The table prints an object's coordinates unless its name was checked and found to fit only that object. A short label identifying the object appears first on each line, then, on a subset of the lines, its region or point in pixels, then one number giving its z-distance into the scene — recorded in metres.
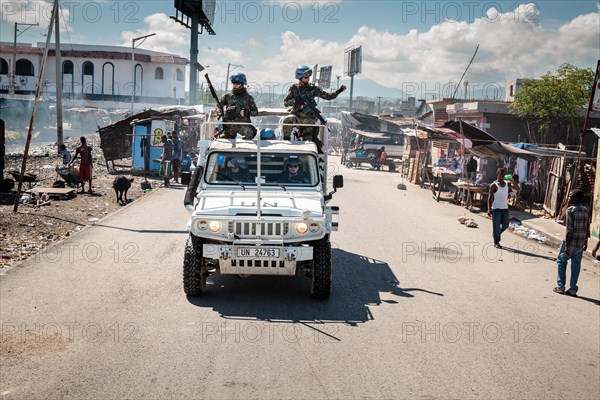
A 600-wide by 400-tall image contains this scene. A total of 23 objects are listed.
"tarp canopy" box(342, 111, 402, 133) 49.97
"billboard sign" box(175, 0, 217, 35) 45.56
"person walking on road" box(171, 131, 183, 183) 23.75
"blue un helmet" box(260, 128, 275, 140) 10.19
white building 68.50
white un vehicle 8.03
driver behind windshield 9.42
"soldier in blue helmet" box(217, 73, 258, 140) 10.47
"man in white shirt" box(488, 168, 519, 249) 13.61
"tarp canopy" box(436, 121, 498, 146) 20.40
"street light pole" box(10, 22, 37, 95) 55.33
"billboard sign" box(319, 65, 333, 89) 94.69
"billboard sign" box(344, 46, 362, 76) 87.12
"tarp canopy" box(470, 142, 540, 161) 19.47
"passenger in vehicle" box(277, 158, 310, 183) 9.48
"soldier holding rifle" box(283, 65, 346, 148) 10.77
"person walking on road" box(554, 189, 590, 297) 9.61
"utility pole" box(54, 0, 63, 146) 24.47
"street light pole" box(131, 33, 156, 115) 43.97
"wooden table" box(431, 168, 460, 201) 23.39
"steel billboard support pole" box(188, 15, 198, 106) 47.22
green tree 25.44
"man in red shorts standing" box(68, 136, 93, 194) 19.23
